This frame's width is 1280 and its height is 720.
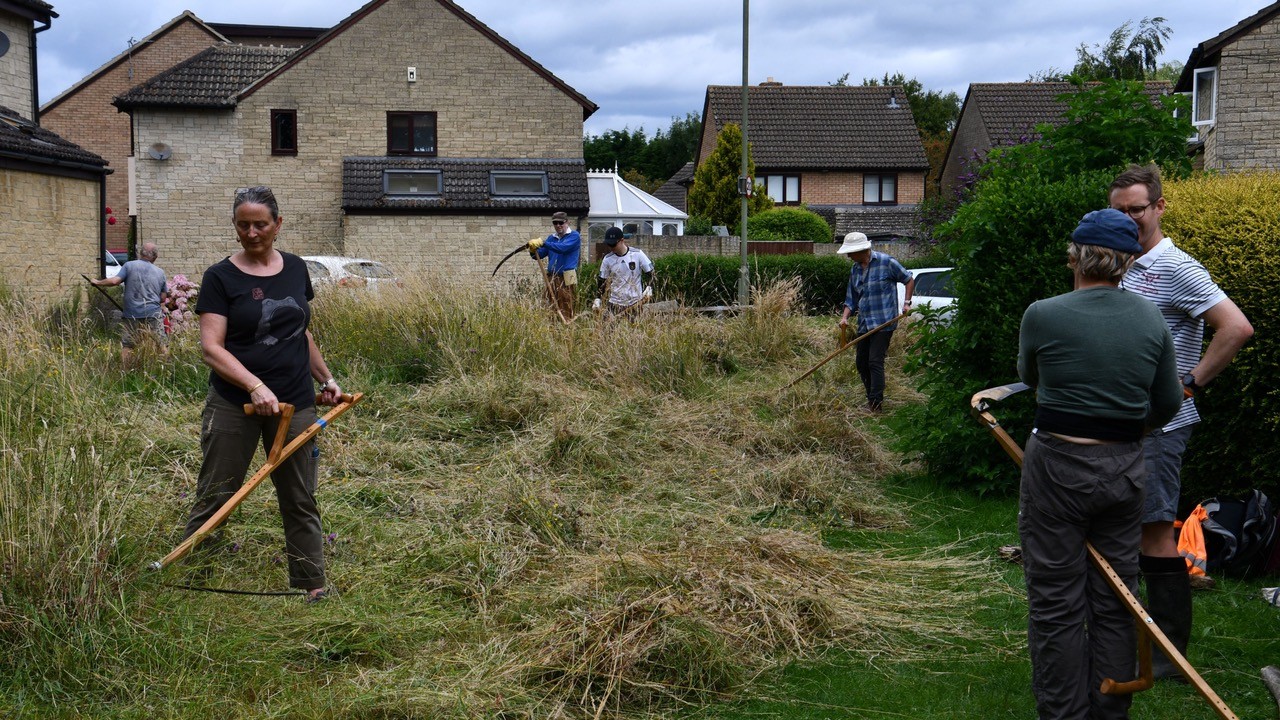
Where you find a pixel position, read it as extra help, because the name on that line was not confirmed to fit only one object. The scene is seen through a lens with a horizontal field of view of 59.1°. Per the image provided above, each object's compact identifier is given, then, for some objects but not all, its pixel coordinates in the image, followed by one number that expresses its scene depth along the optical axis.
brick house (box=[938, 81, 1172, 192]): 40.62
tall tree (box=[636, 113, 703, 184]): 75.88
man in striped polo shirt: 4.30
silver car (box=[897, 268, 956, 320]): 13.83
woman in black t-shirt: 4.49
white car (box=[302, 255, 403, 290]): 11.57
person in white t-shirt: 12.41
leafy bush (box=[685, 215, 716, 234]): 35.62
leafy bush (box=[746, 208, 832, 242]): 33.16
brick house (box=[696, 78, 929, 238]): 44.22
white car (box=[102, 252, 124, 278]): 25.41
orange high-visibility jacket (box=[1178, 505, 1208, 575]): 5.57
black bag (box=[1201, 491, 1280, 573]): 5.58
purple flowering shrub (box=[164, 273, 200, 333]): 11.99
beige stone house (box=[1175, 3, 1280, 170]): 22.97
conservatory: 40.25
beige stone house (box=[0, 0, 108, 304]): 17.59
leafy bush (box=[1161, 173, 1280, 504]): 5.72
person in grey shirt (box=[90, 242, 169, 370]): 13.43
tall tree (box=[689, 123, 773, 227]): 37.34
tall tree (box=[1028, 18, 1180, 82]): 54.44
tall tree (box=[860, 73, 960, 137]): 64.44
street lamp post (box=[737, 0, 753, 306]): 18.82
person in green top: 3.67
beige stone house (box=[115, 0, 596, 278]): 27.30
